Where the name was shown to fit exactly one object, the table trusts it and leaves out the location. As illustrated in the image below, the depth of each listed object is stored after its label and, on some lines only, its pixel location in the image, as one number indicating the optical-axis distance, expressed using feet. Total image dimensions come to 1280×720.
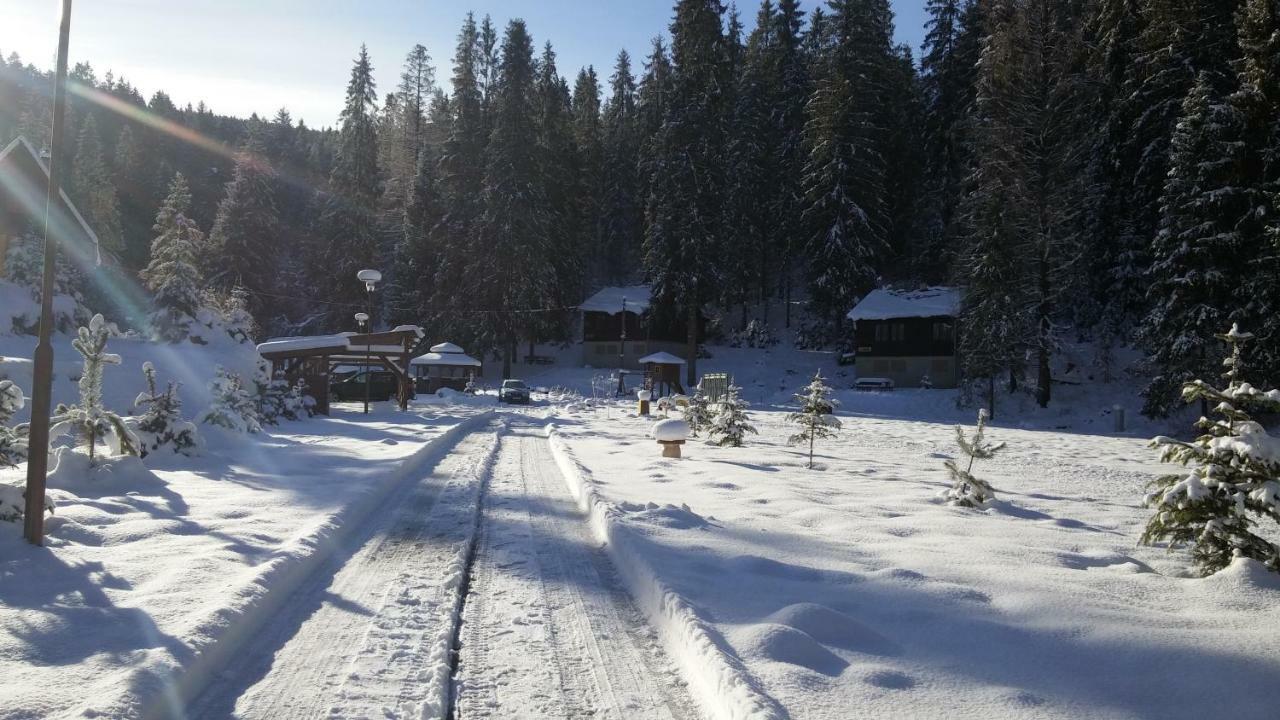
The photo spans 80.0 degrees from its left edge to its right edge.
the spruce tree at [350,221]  193.98
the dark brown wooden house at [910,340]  142.00
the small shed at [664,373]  143.64
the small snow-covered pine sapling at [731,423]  58.34
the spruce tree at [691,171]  152.15
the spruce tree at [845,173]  154.30
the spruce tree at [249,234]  184.03
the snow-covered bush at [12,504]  21.79
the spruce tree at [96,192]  171.83
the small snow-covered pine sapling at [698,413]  66.28
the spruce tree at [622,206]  222.07
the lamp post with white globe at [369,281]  84.23
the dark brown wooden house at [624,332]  179.63
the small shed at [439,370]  146.72
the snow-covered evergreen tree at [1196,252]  81.00
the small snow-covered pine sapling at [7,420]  24.52
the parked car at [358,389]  121.70
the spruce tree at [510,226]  168.96
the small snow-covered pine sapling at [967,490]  32.19
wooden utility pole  20.53
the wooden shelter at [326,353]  79.51
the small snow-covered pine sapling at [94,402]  30.71
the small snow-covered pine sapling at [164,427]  40.22
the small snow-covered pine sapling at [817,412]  48.11
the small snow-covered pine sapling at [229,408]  51.19
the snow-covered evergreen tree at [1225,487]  19.36
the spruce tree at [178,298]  79.87
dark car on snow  126.52
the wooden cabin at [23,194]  52.58
